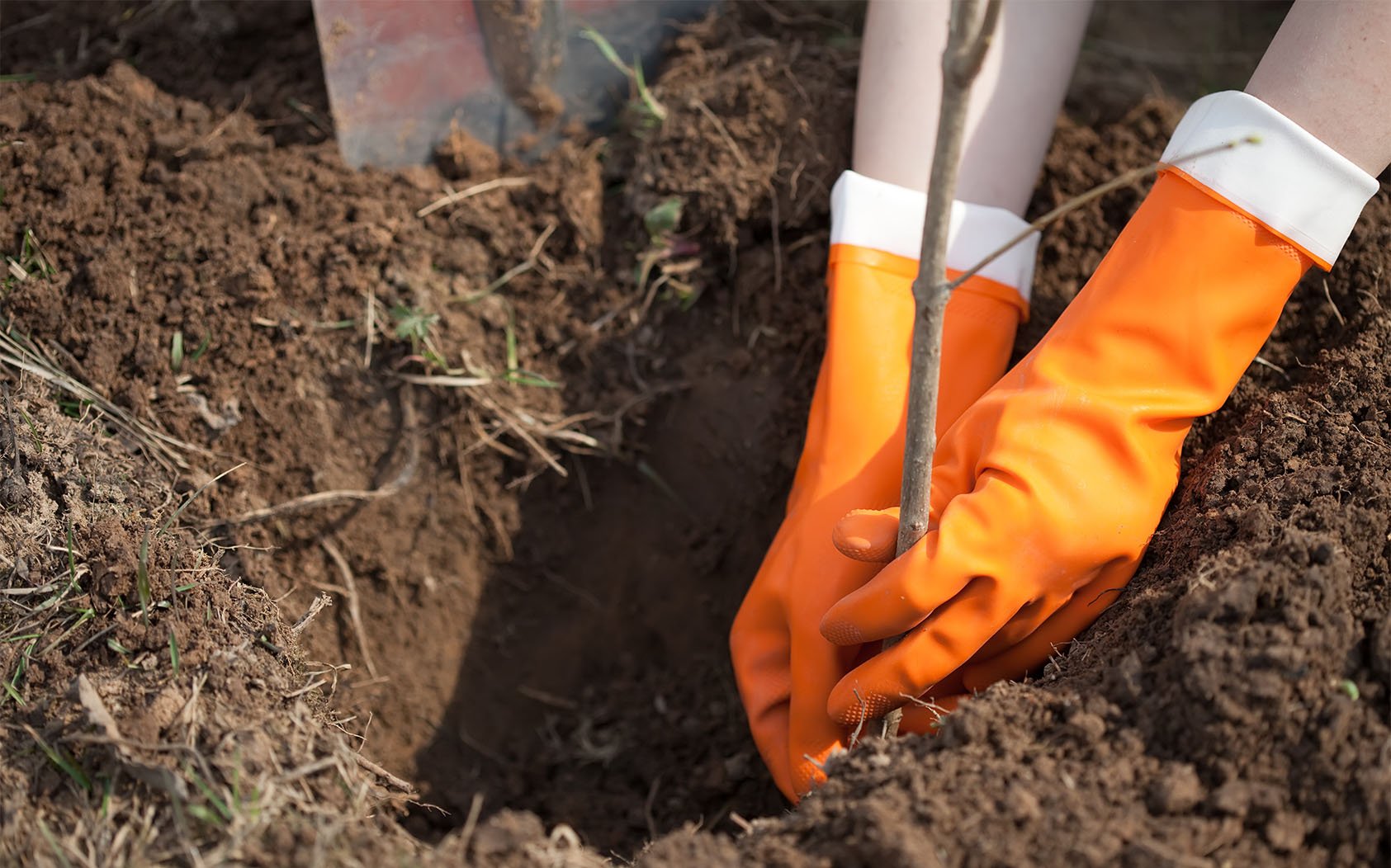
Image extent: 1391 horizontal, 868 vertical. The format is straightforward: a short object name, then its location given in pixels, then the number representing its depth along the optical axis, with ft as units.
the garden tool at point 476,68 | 3.19
